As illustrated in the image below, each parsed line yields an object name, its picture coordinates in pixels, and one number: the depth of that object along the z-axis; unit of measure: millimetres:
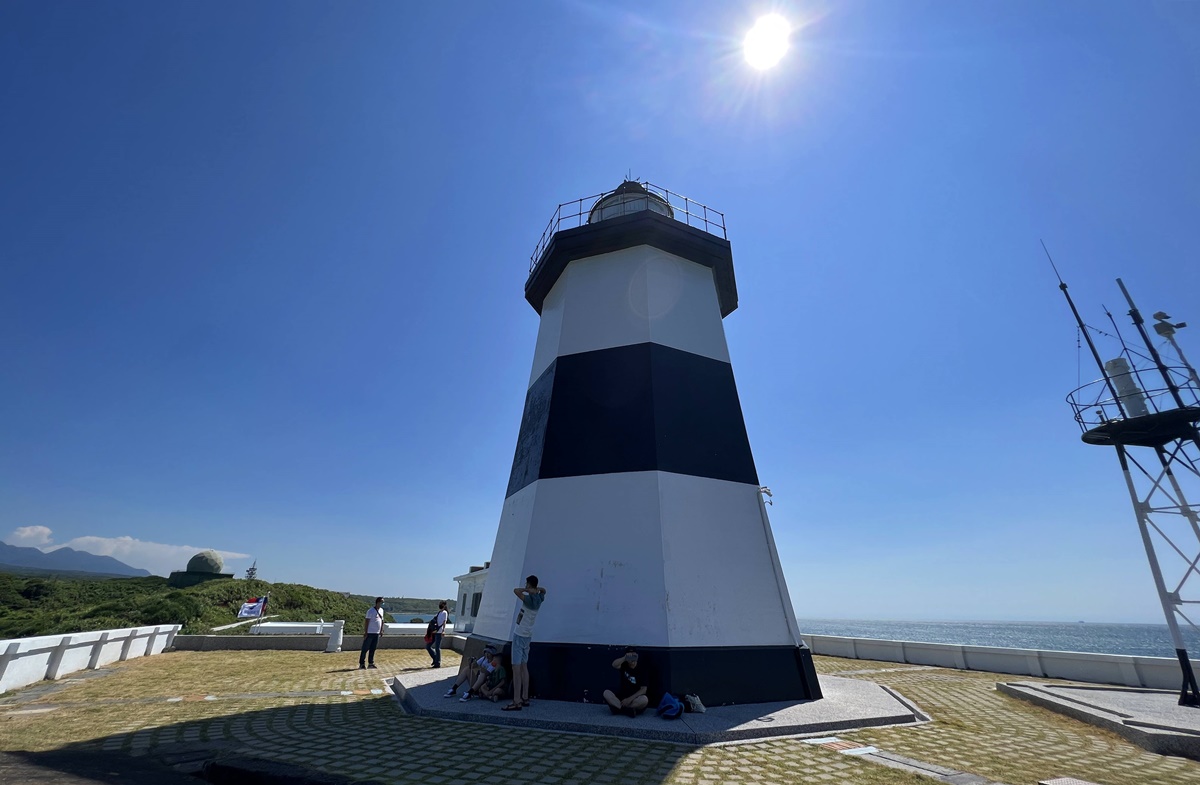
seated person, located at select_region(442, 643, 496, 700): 8391
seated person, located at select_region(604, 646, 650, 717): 7297
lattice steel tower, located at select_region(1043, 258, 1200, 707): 8562
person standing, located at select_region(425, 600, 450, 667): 13133
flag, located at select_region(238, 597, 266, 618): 27867
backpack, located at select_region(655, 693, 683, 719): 7223
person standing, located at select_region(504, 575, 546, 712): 7793
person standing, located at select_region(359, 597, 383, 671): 12664
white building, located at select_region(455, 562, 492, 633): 22531
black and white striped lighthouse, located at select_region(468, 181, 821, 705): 8438
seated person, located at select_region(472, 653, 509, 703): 8281
